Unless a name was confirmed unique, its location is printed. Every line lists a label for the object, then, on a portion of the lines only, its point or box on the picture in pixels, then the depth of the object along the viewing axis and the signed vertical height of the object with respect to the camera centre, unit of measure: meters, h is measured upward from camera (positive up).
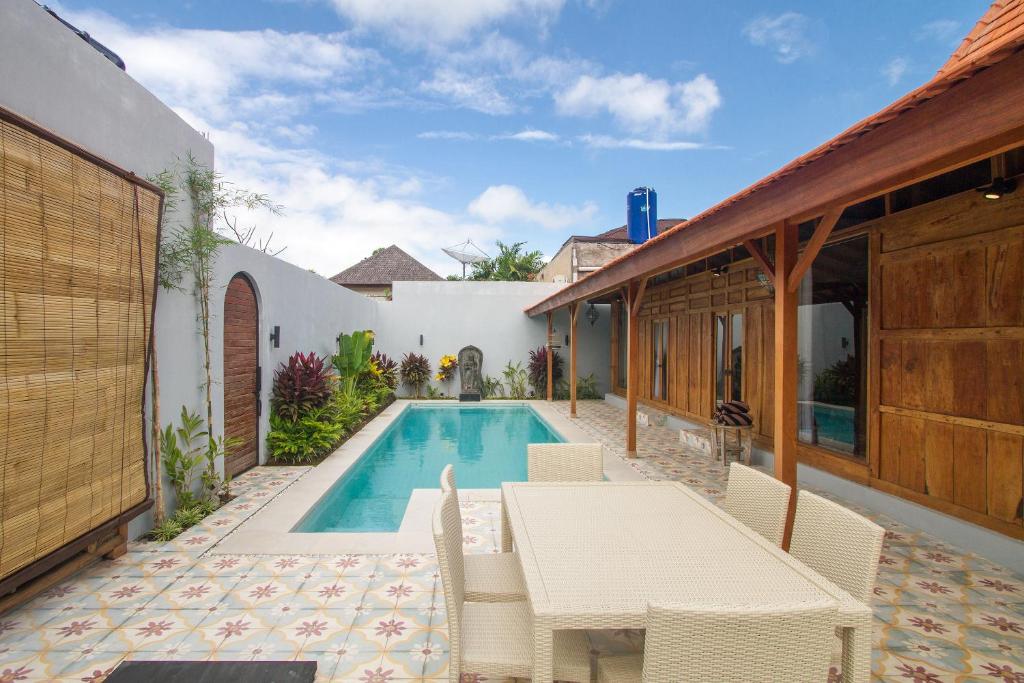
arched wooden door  6.22 -0.29
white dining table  1.83 -0.88
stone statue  15.05 -0.60
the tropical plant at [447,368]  15.16 -0.54
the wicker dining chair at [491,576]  2.60 -1.18
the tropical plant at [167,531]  4.38 -1.49
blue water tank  14.37 +3.65
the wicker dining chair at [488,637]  2.04 -1.18
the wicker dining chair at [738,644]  1.49 -0.84
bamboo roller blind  2.91 +0.06
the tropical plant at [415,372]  15.04 -0.64
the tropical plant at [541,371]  15.16 -0.64
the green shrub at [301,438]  7.27 -1.23
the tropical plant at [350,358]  10.79 -0.17
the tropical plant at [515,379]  15.34 -0.88
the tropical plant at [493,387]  15.37 -1.11
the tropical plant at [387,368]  13.81 -0.50
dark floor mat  2.56 -1.57
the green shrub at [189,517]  4.64 -1.46
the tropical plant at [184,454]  4.62 -0.92
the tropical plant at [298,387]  7.61 -0.54
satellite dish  26.55 +4.81
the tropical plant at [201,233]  4.68 +1.09
